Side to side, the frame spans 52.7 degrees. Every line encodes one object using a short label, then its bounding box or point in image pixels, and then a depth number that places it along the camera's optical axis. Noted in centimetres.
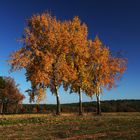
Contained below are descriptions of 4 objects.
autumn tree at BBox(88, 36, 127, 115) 2381
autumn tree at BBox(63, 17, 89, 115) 2242
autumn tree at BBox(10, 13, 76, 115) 2116
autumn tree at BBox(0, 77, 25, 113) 4109
